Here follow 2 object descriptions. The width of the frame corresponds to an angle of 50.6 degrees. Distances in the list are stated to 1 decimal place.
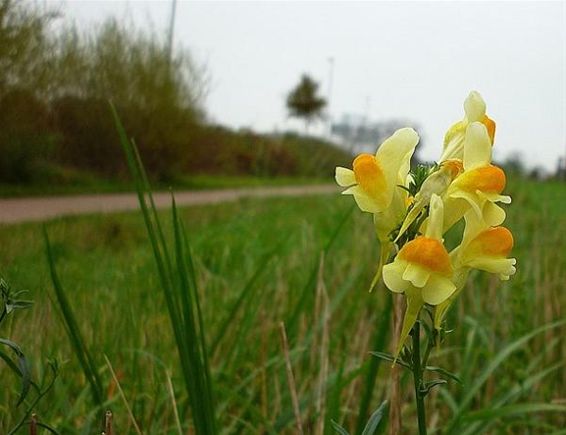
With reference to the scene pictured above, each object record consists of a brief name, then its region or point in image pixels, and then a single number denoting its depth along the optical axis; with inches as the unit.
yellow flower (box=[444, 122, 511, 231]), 4.2
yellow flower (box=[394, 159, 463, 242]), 4.4
